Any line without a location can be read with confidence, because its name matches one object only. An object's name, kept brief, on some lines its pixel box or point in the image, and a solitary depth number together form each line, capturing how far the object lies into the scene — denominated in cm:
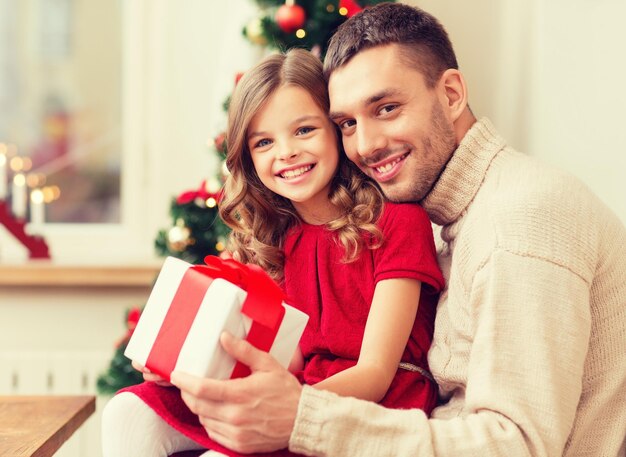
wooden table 140
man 116
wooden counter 275
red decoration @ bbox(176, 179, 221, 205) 227
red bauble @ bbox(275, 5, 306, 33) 210
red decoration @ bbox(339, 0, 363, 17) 208
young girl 136
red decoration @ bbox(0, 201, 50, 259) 277
